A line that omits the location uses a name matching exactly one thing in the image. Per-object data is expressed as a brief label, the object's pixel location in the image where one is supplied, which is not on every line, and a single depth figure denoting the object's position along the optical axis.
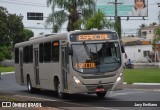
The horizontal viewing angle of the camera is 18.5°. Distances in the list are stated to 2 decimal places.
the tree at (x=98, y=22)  43.84
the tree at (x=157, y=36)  48.41
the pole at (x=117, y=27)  47.01
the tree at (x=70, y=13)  44.97
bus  20.39
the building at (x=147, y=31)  122.46
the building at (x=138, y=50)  85.31
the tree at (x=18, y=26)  65.21
